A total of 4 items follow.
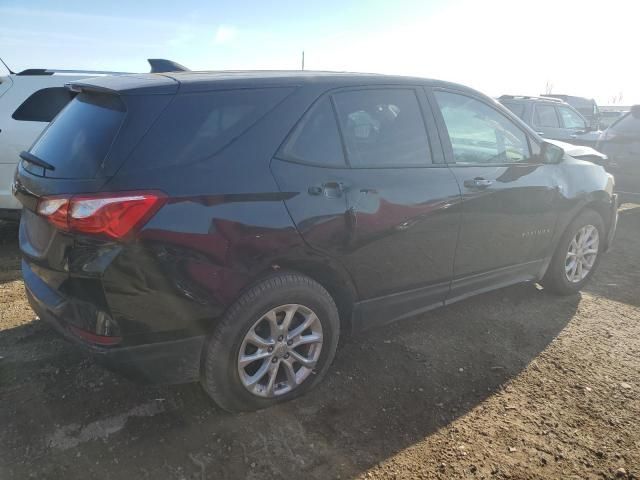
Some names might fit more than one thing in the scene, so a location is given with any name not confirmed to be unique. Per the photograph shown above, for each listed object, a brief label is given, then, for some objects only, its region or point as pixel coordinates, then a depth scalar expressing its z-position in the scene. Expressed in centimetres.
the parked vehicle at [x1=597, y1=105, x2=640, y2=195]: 779
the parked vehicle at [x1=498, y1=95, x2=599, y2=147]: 990
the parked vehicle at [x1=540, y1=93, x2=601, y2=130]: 1546
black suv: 214
